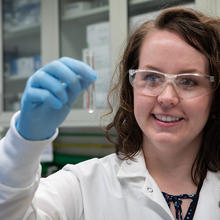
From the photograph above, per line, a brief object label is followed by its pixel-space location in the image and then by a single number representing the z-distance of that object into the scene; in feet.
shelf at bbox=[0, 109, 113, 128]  5.70
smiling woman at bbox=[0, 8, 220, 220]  3.15
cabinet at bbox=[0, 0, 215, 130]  5.44
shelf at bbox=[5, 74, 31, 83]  7.35
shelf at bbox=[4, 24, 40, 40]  6.91
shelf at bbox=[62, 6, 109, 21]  5.88
